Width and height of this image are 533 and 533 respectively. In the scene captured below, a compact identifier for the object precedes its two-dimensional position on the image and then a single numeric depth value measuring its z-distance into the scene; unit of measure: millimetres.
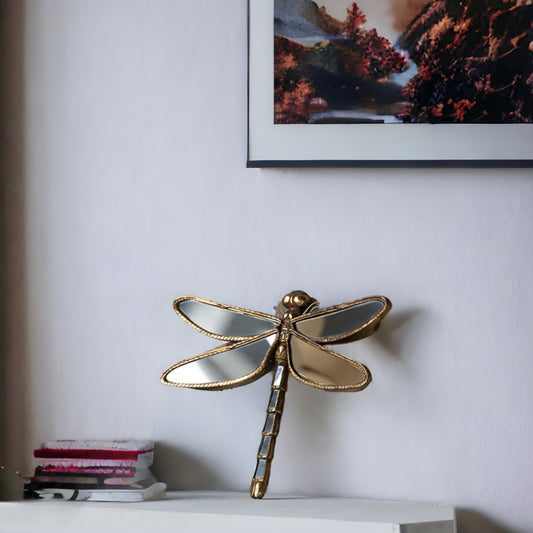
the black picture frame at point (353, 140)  1773
